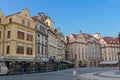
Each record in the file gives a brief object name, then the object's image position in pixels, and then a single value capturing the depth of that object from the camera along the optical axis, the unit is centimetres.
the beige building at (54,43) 2563
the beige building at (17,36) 1794
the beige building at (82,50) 4044
